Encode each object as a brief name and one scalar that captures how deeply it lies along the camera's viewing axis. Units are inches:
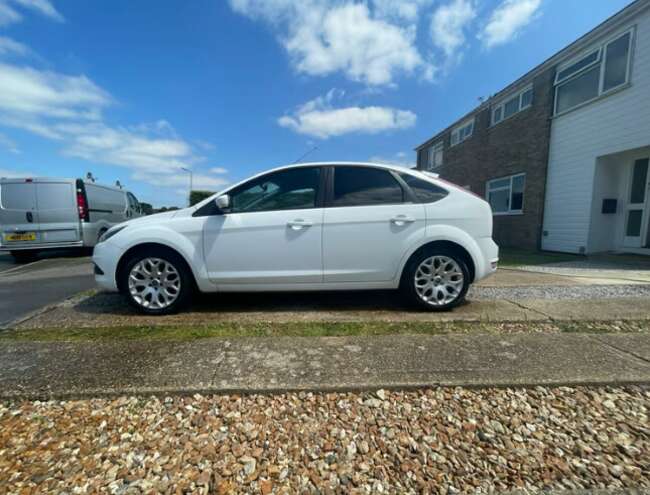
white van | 282.4
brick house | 256.2
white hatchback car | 121.4
